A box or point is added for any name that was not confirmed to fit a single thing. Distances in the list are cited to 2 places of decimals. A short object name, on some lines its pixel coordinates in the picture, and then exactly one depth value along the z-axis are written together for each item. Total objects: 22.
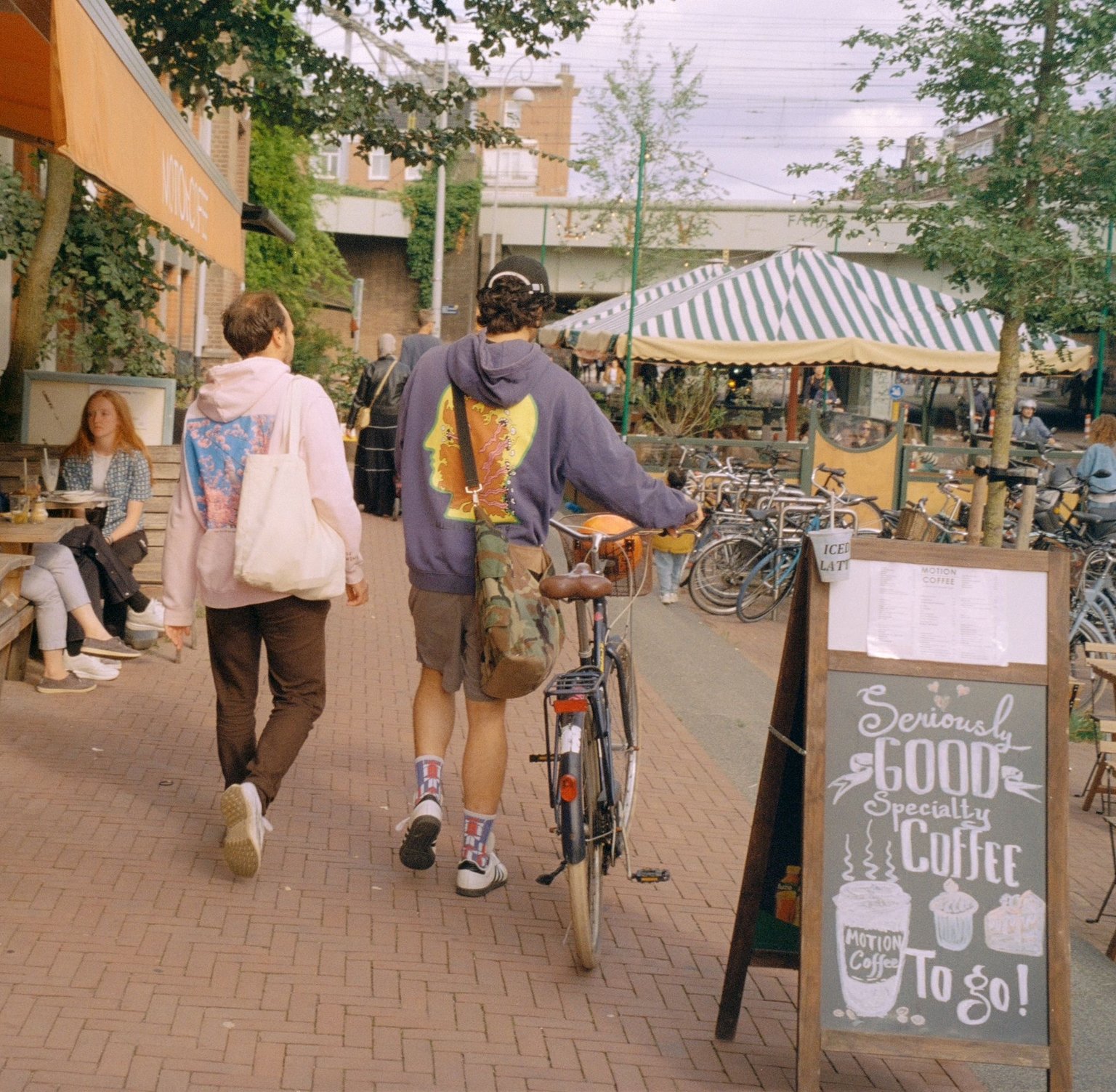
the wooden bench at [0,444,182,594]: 8.75
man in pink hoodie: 4.52
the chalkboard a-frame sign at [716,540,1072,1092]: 3.31
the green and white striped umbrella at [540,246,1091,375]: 14.55
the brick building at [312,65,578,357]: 48.00
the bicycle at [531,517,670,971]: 3.94
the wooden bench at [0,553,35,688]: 6.24
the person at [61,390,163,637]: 7.73
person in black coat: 14.23
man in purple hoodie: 4.29
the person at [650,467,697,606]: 11.49
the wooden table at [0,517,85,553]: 6.48
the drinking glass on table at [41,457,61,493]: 7.70
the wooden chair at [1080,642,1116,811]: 5.09
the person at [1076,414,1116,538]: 12.48
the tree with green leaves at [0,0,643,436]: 9.18
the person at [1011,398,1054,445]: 24.20
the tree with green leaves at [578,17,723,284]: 31.53
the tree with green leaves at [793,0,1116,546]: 9.16
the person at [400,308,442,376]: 14.20
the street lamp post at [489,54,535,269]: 36.62
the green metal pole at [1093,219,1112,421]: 18.47
